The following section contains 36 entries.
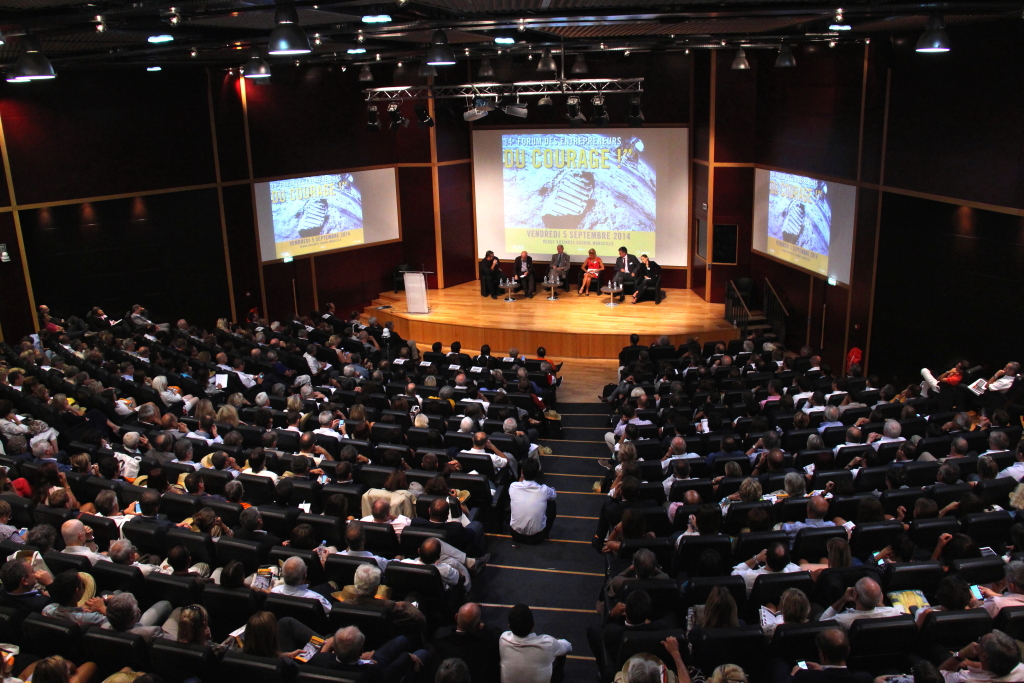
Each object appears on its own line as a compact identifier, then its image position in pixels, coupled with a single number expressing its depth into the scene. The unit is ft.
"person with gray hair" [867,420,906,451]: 23.48
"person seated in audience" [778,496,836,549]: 18.26
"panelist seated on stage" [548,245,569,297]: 55.26
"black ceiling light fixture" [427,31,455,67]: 24.85
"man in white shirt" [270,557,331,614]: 15.66
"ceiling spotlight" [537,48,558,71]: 32.78
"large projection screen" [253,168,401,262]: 51.88
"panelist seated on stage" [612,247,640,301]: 53.16
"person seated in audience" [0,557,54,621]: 15.56
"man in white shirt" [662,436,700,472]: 23.43
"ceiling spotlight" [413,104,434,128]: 49.44
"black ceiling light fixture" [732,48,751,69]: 38.93
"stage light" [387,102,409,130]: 50.12
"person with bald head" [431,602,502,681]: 14.44
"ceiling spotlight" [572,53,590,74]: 37.87
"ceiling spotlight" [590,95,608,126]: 44.31
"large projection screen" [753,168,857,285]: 39.65
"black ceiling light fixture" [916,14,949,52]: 22.34
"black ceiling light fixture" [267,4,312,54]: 18.31
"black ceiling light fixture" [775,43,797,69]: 35.12
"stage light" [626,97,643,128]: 45.70
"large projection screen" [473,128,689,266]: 54.03
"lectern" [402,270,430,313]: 50.88
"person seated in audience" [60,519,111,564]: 17.38
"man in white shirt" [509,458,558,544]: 22.38
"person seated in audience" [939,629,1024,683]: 12.27
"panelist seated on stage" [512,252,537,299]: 55.06
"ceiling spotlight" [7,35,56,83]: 21.27
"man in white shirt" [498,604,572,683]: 14.33
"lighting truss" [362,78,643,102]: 44.06
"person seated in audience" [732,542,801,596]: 16.37
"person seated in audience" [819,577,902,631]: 14.29
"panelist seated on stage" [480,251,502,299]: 55.06
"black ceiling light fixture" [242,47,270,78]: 26.73
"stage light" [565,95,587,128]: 44.19
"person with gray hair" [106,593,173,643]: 14.37
